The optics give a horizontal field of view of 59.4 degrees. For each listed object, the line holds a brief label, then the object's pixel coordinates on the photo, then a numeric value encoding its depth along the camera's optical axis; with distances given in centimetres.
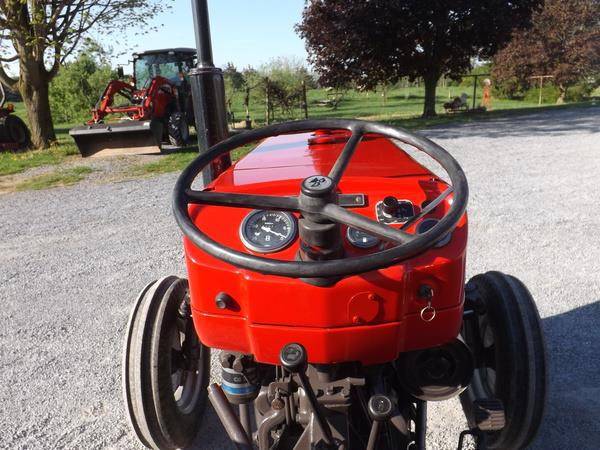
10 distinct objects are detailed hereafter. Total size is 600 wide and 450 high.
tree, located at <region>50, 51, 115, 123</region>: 2186
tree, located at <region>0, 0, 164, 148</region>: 1044
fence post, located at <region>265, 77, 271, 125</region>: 1481
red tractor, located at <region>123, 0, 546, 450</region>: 128
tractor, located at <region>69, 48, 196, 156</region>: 977
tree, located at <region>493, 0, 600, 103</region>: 2583
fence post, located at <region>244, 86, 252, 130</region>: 1402
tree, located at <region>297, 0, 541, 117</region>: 1378
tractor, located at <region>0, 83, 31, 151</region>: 1138
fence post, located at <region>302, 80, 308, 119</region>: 1498
